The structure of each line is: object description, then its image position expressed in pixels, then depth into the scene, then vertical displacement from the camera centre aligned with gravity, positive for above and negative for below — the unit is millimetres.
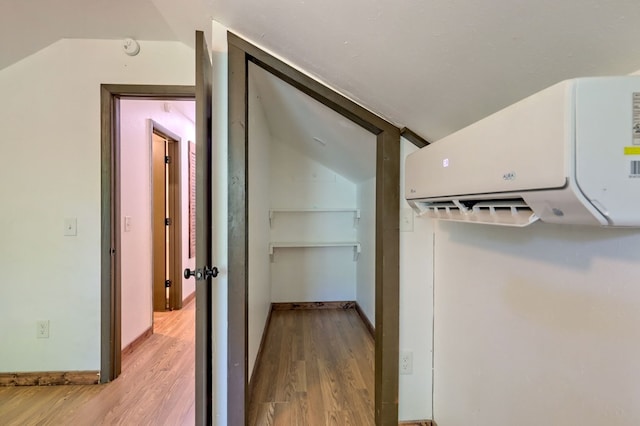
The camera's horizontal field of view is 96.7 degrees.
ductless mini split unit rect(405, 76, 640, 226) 491 +111
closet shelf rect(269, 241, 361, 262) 3221 -371
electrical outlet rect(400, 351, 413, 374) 1507 -796
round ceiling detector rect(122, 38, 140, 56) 1915 +1117
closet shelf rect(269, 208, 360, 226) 3254 +8
